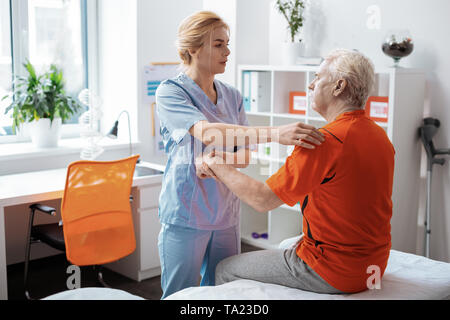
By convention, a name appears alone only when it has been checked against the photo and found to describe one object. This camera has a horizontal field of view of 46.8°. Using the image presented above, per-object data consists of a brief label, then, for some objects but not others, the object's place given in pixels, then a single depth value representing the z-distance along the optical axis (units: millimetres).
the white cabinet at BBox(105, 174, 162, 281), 3164
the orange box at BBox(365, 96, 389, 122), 3135
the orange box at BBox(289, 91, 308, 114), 3598
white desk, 2600
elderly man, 1517
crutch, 3094
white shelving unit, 3031
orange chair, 2604
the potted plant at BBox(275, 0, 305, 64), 3604
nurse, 1849
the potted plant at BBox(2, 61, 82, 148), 3385
